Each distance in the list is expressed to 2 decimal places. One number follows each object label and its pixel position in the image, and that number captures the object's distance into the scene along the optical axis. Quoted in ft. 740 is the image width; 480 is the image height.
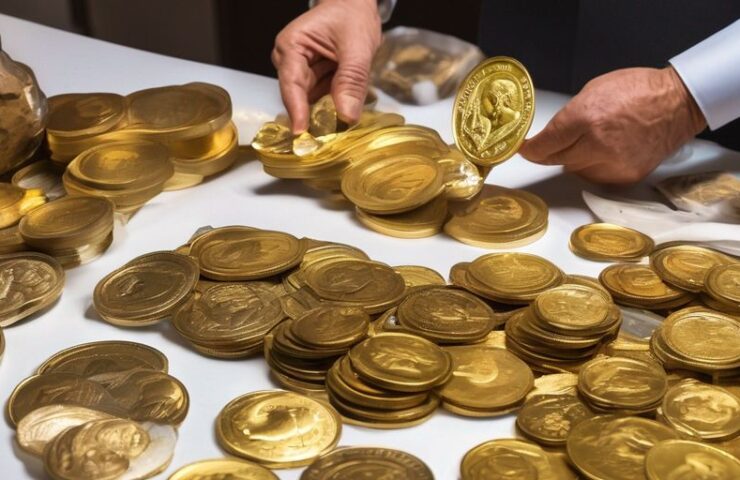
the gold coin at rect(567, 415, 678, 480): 3.64
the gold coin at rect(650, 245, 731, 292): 4.75
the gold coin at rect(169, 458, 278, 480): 3.61
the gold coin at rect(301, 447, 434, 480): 3.62
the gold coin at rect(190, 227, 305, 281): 4.78
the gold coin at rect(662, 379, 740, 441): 3.85
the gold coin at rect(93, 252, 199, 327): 4.55
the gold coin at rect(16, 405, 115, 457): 3.78
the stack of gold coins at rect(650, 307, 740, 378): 4.19
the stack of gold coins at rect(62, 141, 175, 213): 5.49
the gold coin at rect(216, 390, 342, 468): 3.75
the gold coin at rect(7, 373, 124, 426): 3.97
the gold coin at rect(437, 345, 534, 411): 4.02
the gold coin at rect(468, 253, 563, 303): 4.63
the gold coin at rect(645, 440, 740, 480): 3.58
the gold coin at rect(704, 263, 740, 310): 4.59
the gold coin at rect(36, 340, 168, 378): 4.23
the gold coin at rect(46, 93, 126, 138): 5.92
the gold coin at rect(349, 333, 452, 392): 3.94
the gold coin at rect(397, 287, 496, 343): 4.34
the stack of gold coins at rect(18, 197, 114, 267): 4.99
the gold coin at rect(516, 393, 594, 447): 3.84
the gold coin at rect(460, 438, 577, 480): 3.65
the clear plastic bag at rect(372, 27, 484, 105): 6.78
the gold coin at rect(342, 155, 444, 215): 5.29
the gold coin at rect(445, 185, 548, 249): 5.20
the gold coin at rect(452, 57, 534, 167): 5.35
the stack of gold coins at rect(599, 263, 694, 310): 4.69
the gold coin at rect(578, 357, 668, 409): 3.97
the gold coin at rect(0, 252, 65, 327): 4.58
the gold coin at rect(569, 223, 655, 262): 5.10
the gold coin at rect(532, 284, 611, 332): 4.29
